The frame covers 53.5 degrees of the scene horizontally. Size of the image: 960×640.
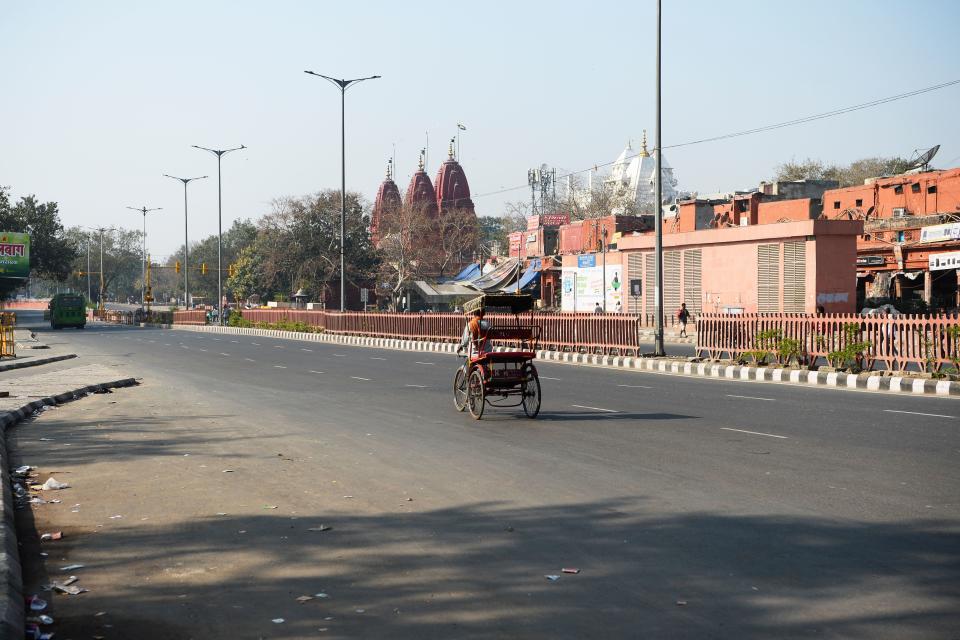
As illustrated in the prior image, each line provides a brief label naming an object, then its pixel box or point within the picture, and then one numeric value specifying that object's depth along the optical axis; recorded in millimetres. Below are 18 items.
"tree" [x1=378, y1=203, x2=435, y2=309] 72188
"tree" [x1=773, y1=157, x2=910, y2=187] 79000
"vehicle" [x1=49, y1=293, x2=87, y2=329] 68562
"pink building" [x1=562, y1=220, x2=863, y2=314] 34688
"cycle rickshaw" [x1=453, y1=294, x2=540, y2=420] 13195
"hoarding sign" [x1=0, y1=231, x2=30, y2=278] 65562
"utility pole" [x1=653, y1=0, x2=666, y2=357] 25752
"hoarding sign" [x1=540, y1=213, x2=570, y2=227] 74562
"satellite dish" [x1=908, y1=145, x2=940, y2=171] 50438
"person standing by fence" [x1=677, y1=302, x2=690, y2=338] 39562
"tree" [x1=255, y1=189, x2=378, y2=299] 73875
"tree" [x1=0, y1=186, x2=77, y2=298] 74881
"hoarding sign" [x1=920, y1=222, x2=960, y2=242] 36812
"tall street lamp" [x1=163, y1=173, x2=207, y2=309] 75394
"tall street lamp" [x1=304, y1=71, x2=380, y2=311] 45125
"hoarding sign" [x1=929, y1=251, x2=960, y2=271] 36441
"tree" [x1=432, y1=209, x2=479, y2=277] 77125
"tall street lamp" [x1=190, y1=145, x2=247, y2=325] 63875
